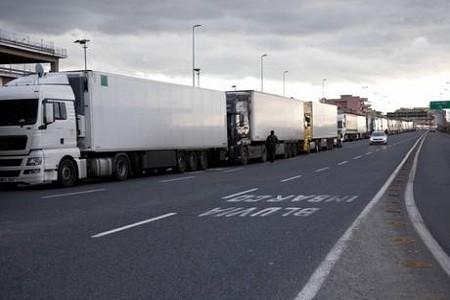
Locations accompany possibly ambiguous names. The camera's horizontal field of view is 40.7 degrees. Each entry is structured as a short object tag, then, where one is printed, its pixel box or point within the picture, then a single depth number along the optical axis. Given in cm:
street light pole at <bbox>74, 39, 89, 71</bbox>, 6724
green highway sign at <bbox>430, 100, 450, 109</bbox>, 11674
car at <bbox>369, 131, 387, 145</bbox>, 6488
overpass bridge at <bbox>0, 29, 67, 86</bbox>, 8156
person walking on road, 3466
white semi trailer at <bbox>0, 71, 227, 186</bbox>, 1855
